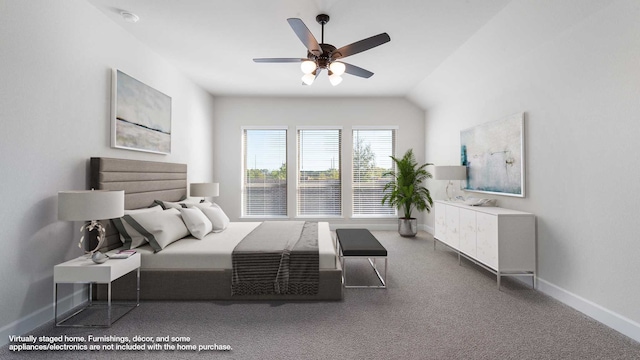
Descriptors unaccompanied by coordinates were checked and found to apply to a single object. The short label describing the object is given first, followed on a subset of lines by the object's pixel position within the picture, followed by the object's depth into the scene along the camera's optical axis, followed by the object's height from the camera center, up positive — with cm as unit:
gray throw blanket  259 -86
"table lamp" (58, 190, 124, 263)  204 -18
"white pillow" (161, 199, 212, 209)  344 -29
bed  259 -88
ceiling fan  230 +125
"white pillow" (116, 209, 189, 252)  269 -49
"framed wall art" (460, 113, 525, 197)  315 +37
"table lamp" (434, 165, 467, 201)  413 +18
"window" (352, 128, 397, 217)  592 +32
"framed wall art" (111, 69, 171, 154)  291 +82
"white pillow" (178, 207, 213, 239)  309 -47
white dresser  287 -64
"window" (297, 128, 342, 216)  590 +7
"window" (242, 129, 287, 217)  587 +22
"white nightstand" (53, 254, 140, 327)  209 -71
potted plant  532 -20
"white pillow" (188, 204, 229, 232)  355 -46
